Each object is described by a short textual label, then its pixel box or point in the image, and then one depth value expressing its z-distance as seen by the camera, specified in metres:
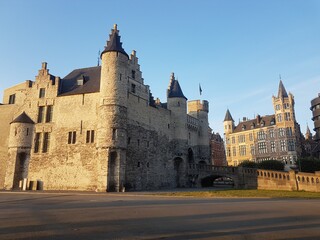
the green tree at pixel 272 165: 48.94
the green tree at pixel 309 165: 47.38
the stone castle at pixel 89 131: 30.42
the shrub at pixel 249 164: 50.16
